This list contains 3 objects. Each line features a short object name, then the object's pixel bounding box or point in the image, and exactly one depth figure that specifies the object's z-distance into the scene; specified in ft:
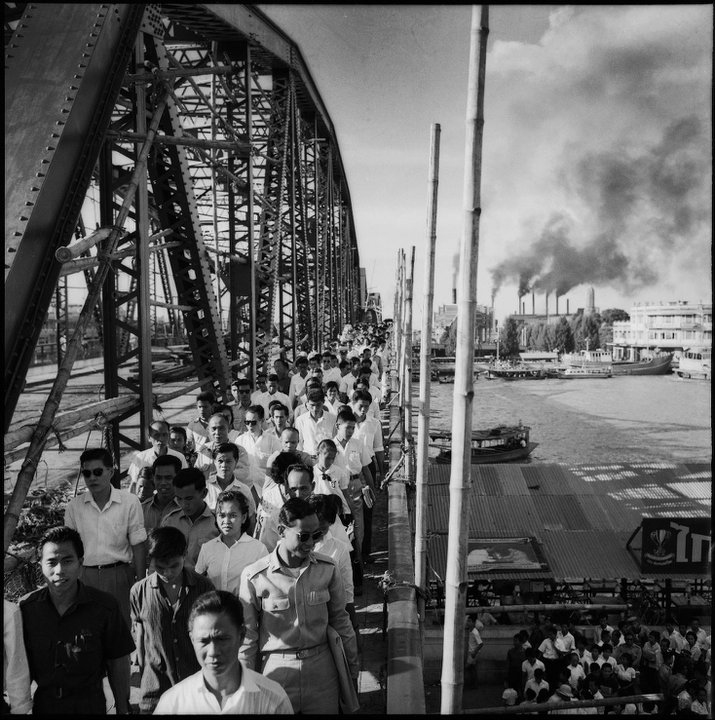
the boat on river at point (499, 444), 138.51
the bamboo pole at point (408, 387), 37.29
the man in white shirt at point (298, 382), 38.47
